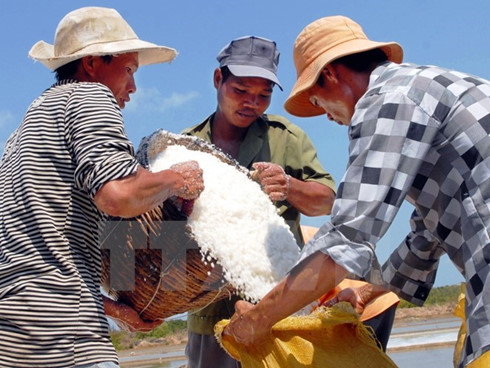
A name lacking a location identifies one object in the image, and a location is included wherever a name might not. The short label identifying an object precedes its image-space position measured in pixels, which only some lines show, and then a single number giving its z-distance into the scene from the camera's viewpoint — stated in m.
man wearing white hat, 2.06
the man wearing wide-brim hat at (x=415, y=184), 1.97
